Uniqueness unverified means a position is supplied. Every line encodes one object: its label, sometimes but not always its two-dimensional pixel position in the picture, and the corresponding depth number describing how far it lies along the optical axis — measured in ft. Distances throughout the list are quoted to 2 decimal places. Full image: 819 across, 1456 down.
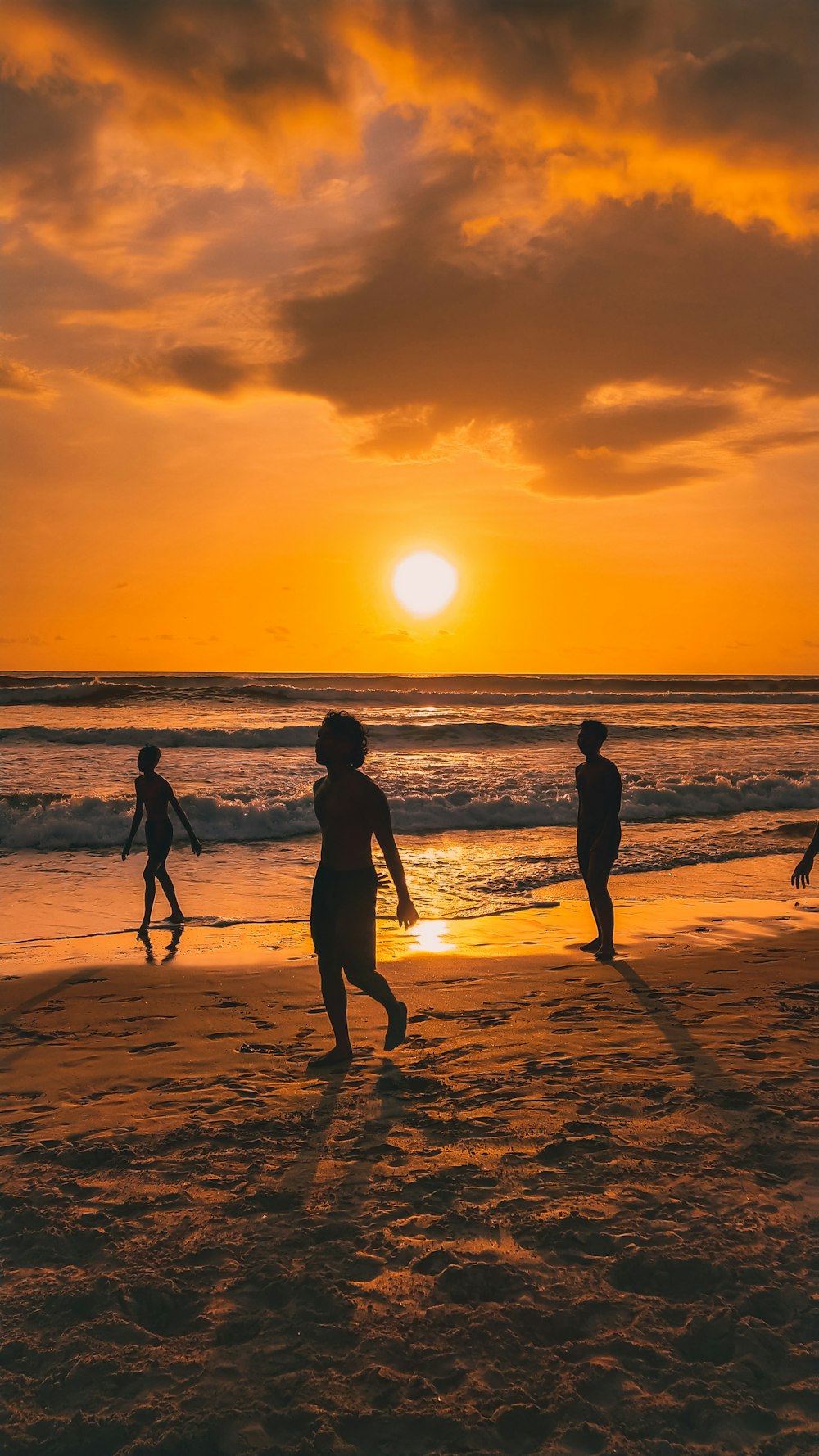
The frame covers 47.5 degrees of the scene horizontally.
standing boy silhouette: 26.55
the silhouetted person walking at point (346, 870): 17.48
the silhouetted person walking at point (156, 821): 30.66
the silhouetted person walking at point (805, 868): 21.07
